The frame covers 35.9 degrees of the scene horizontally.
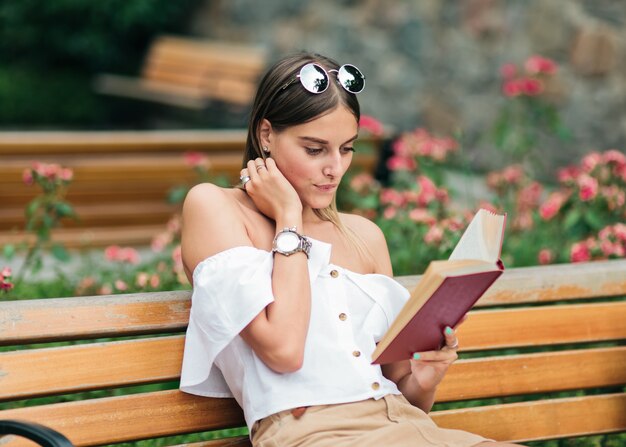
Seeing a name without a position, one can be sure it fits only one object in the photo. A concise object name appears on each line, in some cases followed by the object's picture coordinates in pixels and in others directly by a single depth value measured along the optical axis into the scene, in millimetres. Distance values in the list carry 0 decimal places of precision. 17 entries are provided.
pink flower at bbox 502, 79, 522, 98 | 5336
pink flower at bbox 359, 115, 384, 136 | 5156
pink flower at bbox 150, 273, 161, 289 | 3844
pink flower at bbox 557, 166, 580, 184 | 4375
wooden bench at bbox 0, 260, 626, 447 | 2352
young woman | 2207
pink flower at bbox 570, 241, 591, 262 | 3922
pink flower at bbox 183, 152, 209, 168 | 4956
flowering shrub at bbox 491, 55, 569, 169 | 5395
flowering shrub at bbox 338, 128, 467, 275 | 4094
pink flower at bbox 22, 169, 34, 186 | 4117
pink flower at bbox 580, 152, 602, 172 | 4379
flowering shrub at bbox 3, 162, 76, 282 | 4191
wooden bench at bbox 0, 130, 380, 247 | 5602
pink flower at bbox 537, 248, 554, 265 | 4152
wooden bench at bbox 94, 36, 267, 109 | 9758
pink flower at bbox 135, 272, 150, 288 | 3900
